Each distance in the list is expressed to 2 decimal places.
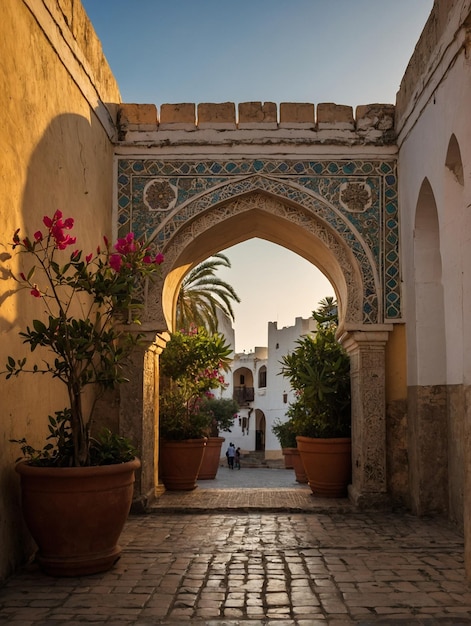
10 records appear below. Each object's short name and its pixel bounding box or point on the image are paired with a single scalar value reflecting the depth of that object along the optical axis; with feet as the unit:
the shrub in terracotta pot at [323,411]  28.07
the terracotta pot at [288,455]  44.87
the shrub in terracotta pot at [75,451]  15.74
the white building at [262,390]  121.90
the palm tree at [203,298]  53.72
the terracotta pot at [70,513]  15.69
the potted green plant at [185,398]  30.09
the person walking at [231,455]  78.12
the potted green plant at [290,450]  38.23
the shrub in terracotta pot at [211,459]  38.75
